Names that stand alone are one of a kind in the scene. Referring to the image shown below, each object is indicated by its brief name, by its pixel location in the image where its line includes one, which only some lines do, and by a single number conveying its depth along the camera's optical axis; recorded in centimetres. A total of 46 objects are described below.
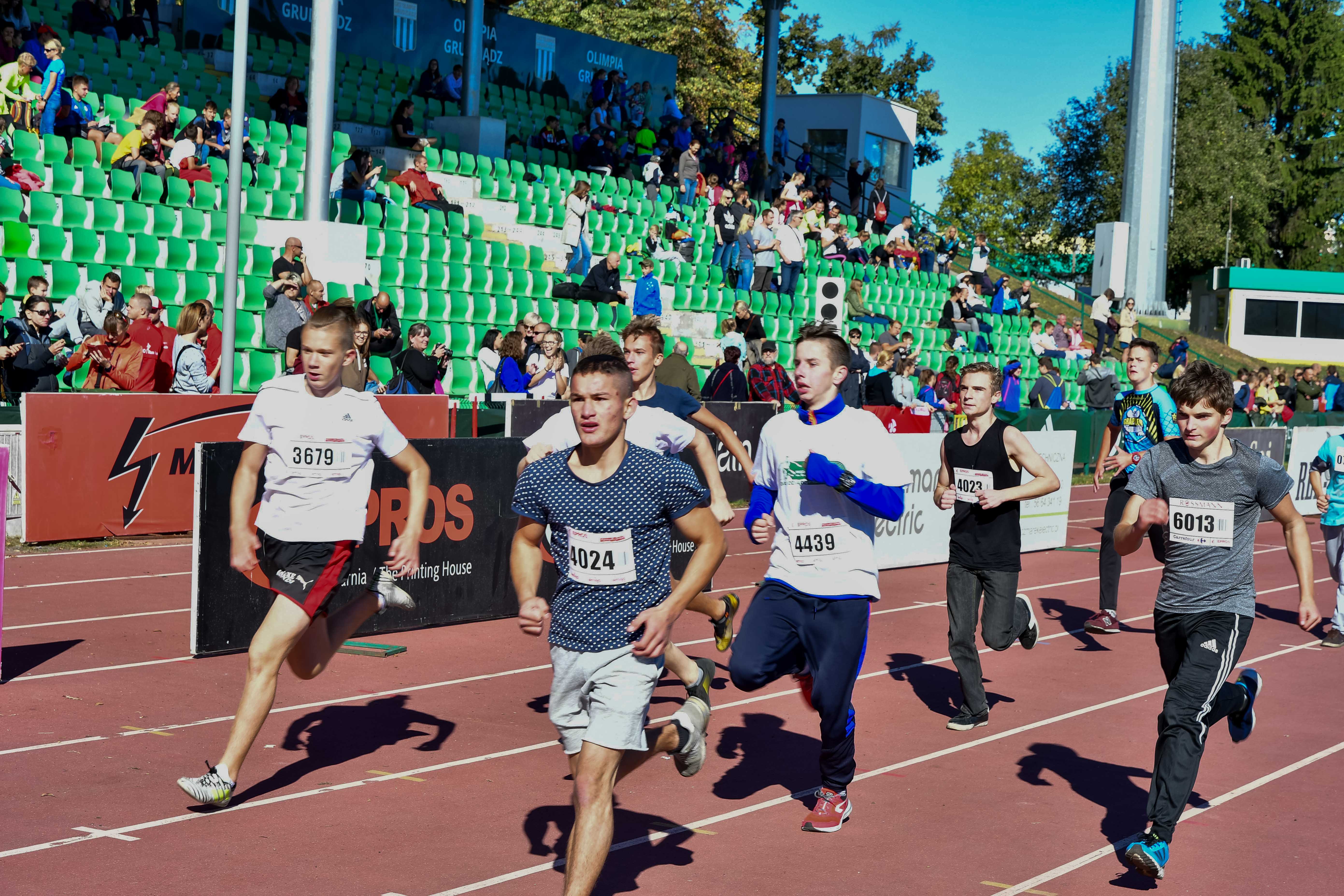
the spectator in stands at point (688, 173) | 2845
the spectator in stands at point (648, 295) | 2145
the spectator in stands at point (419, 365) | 1689
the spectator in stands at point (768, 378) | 1994
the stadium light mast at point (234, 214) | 1510
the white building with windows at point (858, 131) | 4616
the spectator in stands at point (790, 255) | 2684
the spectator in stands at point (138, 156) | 1839
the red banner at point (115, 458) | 1267
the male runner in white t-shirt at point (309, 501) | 587
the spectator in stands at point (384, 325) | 1714
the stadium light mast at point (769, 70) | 3403
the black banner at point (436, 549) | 883
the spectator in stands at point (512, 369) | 1712
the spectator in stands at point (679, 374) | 1572
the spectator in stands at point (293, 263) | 1661
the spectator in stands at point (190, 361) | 1395
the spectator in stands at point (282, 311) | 1497
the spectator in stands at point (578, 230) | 2347
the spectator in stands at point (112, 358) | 1398
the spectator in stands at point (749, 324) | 2122
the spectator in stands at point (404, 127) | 2512
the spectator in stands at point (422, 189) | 2266
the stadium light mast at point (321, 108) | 1897
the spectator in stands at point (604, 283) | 2233
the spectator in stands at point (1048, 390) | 2711
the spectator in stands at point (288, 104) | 2275
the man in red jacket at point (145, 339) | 1411
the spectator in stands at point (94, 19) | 2262
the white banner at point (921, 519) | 1412
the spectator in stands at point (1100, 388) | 2634
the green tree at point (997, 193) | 6956
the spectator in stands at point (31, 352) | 1361
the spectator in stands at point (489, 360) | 1798
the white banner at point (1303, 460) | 2230
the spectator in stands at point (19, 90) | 1748
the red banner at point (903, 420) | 2036
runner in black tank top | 788
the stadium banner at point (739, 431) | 1758
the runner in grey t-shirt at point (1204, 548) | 559
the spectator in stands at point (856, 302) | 2709
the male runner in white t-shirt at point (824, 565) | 586
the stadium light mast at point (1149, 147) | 3888
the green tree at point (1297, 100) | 7144
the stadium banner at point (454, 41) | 2839
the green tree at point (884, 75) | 6931
